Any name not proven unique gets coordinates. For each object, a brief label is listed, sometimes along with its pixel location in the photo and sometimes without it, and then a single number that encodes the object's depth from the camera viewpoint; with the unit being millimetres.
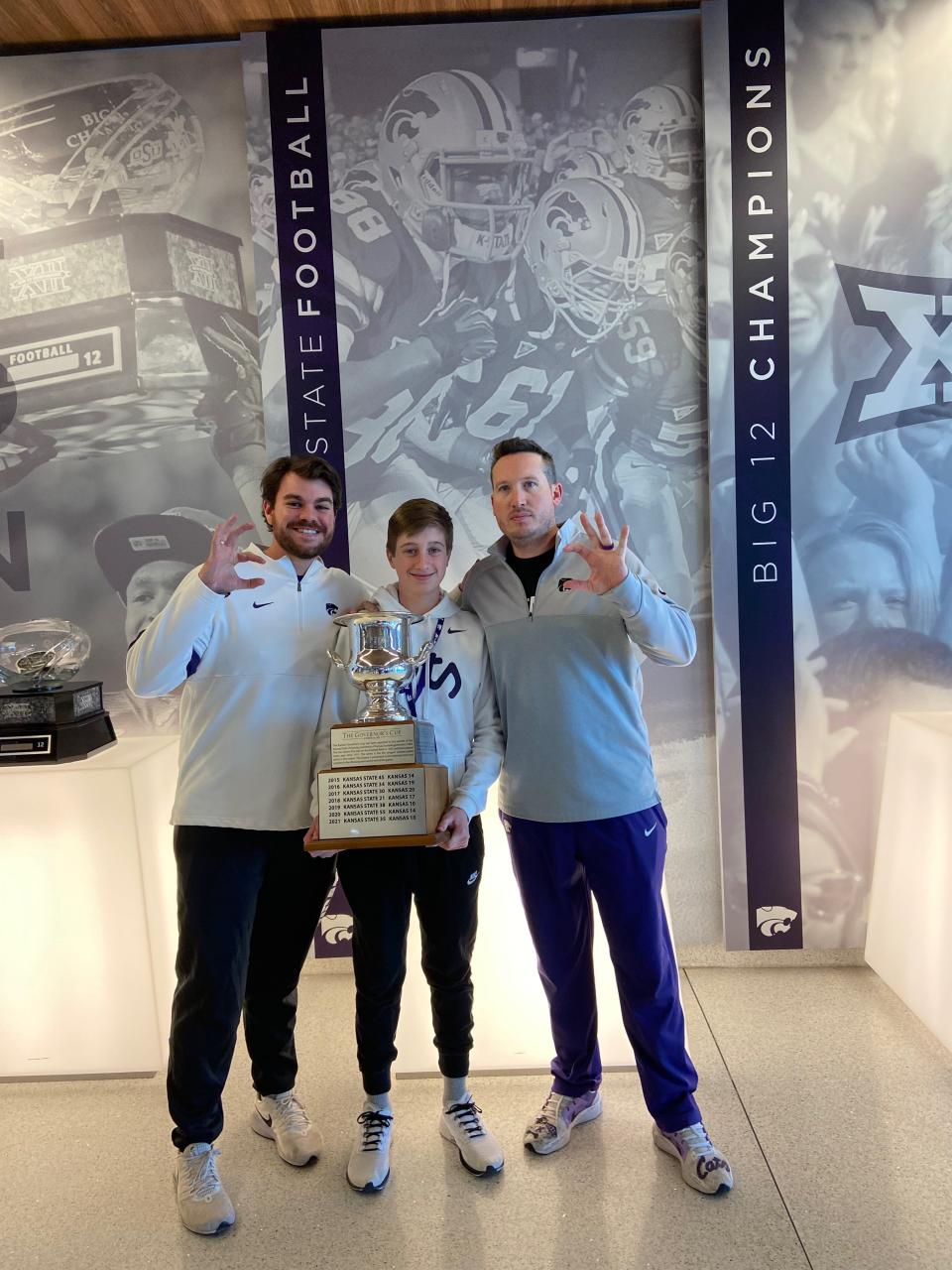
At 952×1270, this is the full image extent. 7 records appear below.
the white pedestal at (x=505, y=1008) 2748
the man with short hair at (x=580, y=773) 2266
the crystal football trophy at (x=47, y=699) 2861
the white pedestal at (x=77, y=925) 2744
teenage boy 2240
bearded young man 2162
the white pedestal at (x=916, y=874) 2803
